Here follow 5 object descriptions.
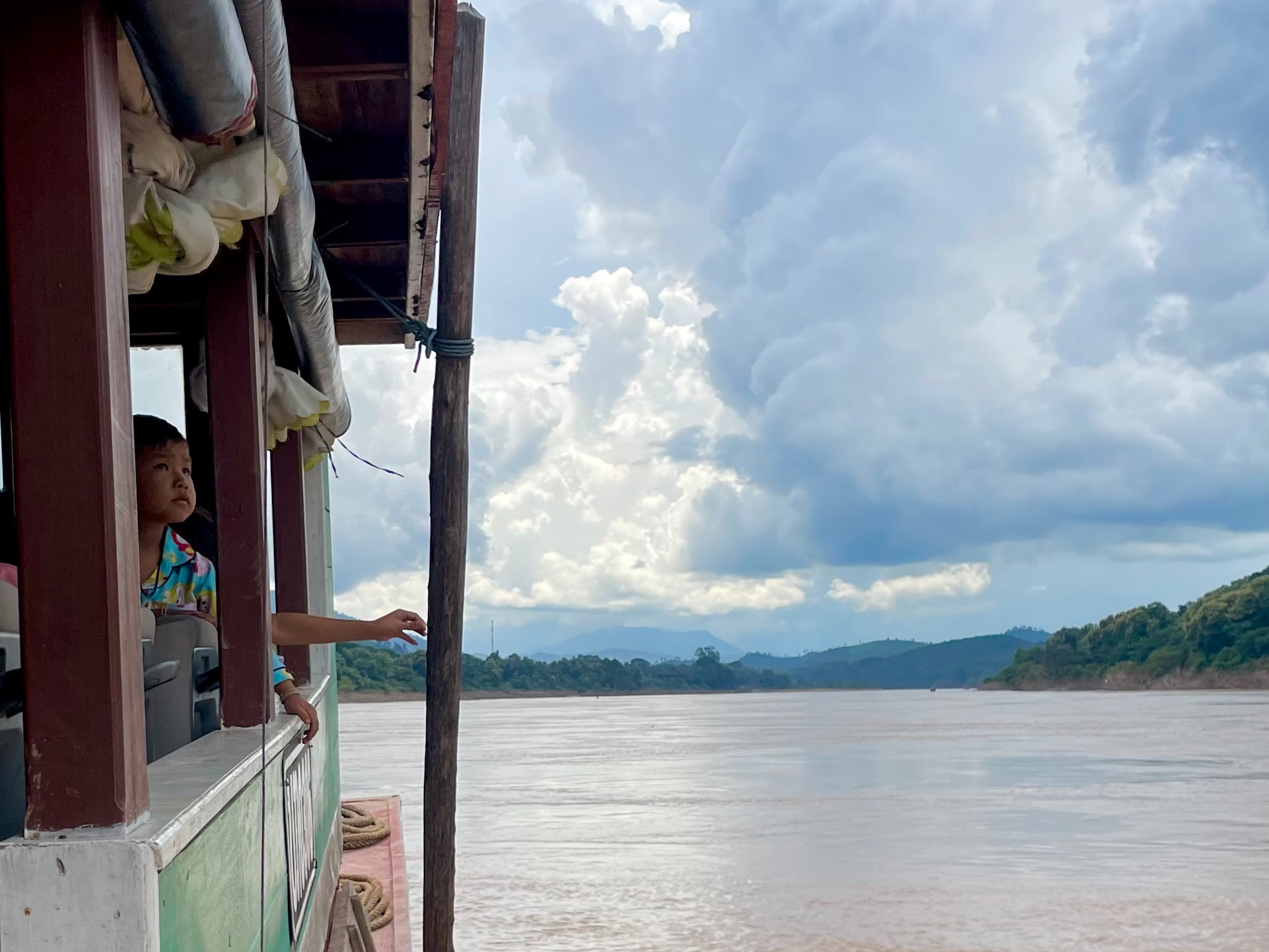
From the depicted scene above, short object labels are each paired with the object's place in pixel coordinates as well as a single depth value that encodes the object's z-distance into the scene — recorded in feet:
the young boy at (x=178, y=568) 9.84
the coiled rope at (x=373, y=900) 22.58
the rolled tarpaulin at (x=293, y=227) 8.36
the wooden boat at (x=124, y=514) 5.78
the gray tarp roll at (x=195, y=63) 6.33
